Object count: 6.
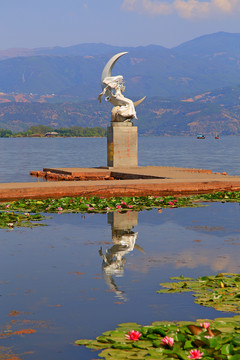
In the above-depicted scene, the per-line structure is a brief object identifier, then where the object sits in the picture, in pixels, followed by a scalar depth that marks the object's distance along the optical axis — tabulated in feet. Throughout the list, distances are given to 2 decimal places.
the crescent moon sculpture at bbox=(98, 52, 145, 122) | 187.99
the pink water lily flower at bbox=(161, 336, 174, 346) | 37.45
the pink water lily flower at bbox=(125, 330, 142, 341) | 38.73
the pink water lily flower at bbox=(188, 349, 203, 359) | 35.79
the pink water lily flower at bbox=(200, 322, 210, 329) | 39.00
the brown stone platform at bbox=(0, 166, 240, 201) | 118.60
